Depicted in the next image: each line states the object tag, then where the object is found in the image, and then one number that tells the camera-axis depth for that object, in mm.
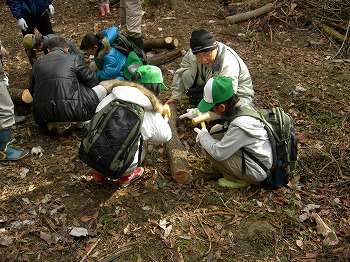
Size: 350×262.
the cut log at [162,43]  7516
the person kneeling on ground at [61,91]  4875
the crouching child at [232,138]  3781
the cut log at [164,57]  7227
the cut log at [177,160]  4379
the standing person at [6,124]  4652
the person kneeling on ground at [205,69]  4613
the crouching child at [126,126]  3652
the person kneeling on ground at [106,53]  5766
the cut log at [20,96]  5738
